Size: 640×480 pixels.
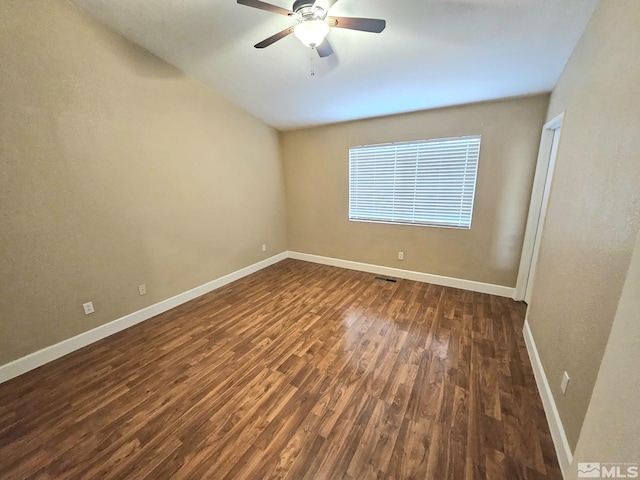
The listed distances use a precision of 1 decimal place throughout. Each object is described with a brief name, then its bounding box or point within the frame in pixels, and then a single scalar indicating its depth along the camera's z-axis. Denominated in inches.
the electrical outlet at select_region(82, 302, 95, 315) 92.4
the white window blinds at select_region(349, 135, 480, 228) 124.6
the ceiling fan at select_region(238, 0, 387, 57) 58.3
